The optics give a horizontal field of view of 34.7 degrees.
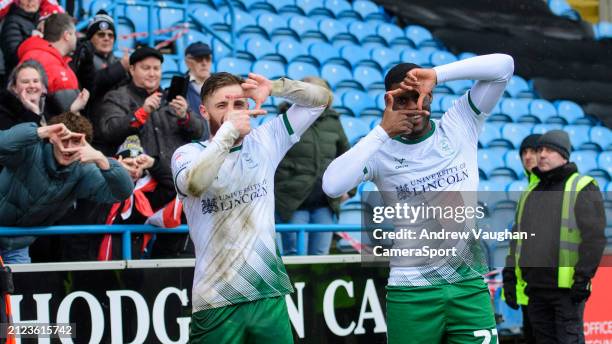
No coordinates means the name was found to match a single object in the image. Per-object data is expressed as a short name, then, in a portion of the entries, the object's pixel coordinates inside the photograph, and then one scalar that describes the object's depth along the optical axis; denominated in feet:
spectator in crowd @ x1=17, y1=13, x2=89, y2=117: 25.13
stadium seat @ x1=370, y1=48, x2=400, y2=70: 47.93
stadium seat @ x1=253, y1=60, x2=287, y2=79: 41.43
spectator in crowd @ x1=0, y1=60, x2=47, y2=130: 22.98
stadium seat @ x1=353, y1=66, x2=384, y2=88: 45.37
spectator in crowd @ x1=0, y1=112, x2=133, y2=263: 21.02
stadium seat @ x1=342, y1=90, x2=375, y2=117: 42.22
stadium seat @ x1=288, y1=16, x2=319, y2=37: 48.01
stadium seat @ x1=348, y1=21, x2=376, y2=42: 50.54
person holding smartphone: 24.20
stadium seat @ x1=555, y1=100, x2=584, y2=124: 50.70
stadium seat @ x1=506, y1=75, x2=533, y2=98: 51.19
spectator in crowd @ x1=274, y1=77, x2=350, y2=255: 27.12
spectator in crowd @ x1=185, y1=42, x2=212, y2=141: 28.07
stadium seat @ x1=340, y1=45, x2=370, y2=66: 47.16
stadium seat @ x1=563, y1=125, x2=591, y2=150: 48.19
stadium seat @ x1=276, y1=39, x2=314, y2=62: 44.24
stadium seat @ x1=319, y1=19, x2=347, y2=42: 49.13
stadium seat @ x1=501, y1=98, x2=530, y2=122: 48.24
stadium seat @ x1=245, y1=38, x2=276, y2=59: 43.65
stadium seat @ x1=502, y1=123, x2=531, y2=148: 45.24
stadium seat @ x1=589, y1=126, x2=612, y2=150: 49.25
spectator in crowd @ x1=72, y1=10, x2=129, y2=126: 26.55
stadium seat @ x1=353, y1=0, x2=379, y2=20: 53.42
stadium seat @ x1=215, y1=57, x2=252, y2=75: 39.93
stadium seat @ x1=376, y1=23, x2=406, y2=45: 51.49
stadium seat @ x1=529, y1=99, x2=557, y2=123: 49.16
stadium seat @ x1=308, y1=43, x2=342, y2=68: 45.91
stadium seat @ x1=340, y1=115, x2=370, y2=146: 38.45
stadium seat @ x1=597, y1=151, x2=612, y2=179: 46.50
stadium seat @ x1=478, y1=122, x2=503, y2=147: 44.09
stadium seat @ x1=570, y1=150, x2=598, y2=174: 45.77
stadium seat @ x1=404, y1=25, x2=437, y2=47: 52.65
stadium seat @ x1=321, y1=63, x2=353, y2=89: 43.91
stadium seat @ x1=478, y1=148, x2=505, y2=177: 41.57
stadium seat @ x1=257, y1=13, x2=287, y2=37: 46.83
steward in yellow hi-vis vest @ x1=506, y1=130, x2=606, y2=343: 24.94
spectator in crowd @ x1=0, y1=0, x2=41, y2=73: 28.07
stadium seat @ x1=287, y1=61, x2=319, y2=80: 42.44
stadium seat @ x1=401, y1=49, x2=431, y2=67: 49.32
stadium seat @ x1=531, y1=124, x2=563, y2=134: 46.52
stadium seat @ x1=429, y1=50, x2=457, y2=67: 50.27
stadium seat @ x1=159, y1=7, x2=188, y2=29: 41.11
